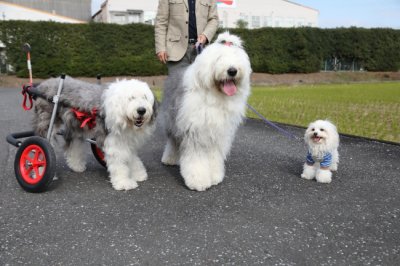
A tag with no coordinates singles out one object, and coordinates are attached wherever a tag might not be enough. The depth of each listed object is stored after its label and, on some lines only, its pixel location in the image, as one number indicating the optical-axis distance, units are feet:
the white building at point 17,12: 102.74
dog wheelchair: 13.35
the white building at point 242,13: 112.88
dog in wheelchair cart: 13.33
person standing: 16.85
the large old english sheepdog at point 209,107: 13.07
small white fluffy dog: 15.02
